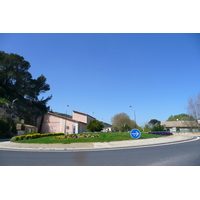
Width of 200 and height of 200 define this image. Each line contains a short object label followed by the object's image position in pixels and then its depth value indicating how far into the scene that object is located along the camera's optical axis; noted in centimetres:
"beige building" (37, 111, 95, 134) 3994
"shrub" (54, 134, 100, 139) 1861
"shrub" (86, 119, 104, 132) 2636
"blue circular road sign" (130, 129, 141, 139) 1611
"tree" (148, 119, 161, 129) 10123
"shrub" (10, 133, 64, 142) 1955
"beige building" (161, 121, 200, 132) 6242
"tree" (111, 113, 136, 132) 6419
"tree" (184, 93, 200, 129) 4412
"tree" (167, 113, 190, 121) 9885
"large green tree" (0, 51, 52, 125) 4766
